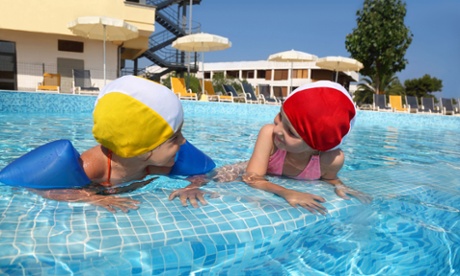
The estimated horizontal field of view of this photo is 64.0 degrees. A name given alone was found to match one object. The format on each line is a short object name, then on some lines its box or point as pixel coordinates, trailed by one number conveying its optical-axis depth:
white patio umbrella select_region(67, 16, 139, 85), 13.19
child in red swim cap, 1.97
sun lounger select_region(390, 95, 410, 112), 17.83
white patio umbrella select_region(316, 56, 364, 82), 18.53
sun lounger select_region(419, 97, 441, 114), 18.31
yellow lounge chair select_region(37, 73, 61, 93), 15.24
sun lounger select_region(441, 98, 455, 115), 18.62
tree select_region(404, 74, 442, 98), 48.16
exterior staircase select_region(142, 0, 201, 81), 23.67
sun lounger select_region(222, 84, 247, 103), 16.80
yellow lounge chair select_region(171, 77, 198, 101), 15.44
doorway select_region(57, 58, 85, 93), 16.55
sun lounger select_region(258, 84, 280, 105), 17.45
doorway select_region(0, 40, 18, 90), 16.12
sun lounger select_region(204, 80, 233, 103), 16.25
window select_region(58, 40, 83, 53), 16.83
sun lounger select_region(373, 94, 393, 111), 17.52
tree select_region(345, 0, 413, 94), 23.58
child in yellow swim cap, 1.70
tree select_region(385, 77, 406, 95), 35.88
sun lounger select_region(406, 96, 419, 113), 18.17
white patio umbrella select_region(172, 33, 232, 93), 15.95
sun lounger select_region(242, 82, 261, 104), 16.57
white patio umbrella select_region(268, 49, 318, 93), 18.23
